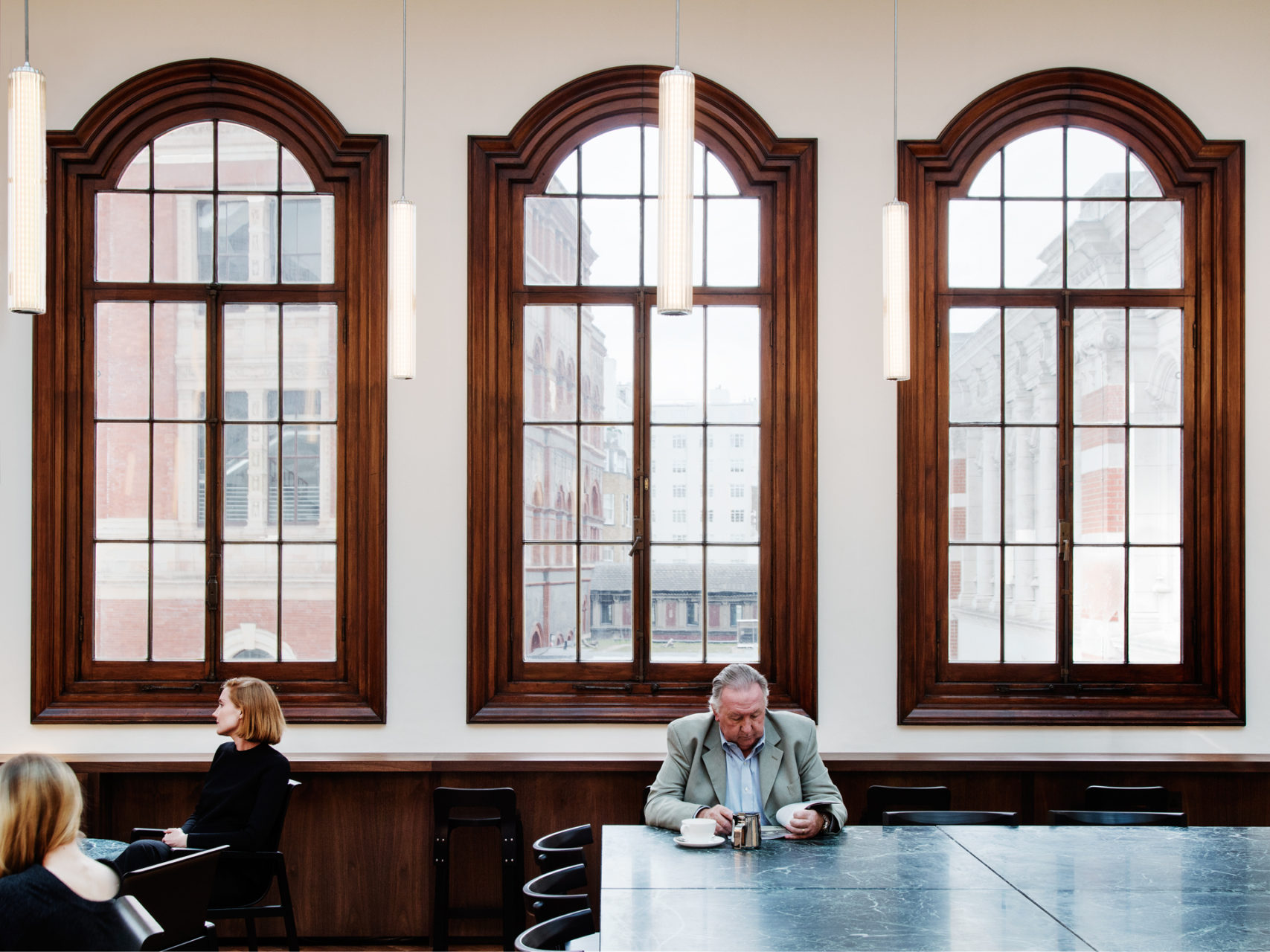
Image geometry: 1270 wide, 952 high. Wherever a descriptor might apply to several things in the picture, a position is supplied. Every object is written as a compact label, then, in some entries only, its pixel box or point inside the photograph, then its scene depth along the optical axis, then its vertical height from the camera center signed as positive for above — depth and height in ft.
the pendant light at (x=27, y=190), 10.16 +2.83
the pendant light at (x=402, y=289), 14.85 +2.77
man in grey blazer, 14.39 -3.56
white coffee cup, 12.34 -3.80
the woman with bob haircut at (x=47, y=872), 9.27 -3.25
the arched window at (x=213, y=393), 18.66 +1.65
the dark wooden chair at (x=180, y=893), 10.92 -4.08
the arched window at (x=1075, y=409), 18.98 +1.37
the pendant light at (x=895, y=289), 14.15 +2.61
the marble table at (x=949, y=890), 9.44 -3.90
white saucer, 12.34 -3.94
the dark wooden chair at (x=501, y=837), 16.39 -5.26
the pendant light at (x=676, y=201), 9.59 +2.51
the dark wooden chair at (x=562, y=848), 13.07 -4.31
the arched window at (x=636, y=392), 18.83 +1.67
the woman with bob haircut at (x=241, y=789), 14.52 -4.00
